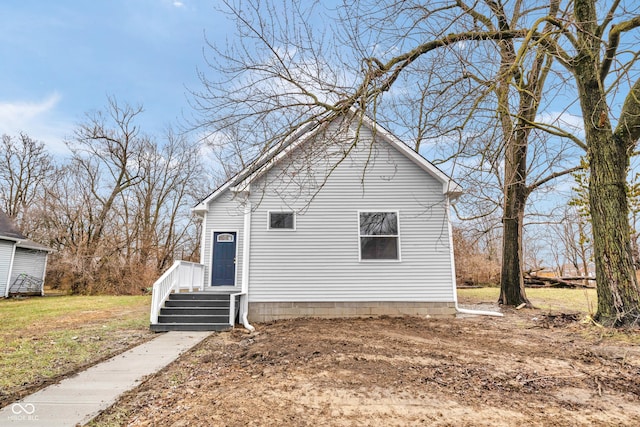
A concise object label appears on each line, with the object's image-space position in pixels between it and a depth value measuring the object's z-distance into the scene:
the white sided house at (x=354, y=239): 8.16
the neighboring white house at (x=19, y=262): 16.33
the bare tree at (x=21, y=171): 23.16
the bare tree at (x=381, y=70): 4.91
